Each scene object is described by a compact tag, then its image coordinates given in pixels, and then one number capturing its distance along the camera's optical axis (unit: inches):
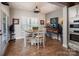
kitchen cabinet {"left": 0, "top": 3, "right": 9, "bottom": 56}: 41.0
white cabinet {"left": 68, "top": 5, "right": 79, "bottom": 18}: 41.6
